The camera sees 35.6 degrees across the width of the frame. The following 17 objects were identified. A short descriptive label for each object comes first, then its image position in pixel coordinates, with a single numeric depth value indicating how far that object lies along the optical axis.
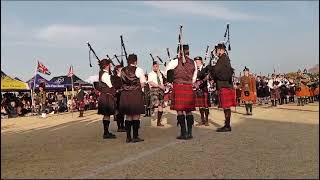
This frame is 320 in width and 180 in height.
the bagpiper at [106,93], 9.50
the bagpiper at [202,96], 11.09
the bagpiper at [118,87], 9.52
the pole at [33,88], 26.34
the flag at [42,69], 28.67
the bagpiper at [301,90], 22.50
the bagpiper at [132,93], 8.42
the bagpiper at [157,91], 12.41
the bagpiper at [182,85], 8.71
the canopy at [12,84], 24.28
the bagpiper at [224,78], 9.82
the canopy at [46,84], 28.94
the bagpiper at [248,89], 16.47
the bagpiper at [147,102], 16.09
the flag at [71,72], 29.55
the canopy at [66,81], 32.16
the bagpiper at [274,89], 23.54
